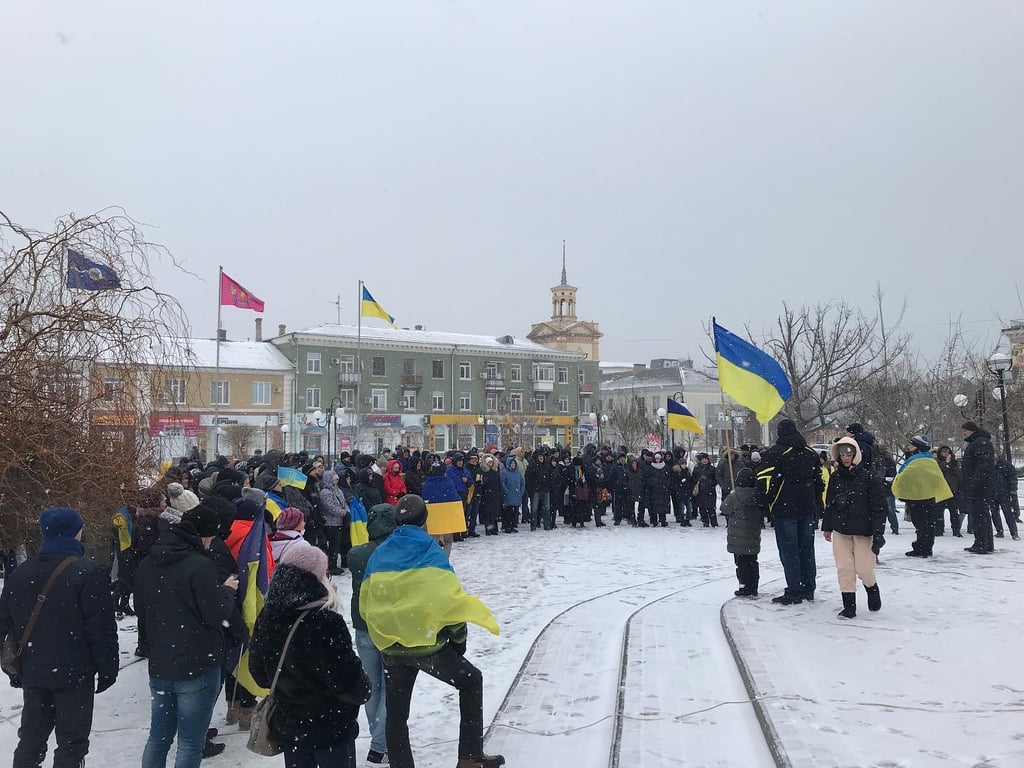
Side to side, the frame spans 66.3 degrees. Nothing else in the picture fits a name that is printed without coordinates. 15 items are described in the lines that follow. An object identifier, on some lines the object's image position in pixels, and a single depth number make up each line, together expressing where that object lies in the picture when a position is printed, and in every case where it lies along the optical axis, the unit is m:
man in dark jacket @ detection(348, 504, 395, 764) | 5.00
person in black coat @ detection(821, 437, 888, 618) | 7.73
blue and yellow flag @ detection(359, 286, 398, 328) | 33.16
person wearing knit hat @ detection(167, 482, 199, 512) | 5.18
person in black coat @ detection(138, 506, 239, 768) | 4.24
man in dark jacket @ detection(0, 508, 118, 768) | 4.23
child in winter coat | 8.80
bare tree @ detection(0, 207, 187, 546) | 5.07
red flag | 27.62
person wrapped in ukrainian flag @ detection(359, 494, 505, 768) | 4.36
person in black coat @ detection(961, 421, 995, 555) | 11.61
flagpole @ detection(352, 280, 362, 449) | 34.11
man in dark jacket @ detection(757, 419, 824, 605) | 8.46
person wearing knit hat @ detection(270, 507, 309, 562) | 5.47
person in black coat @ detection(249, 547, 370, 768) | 3.67
